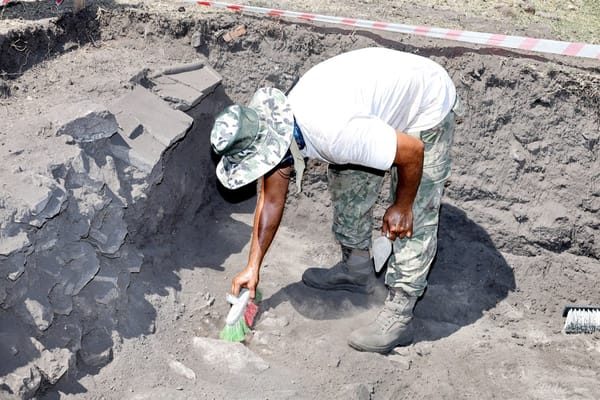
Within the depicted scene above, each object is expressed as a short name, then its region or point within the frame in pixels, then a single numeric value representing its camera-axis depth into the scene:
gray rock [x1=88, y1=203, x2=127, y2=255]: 3.95
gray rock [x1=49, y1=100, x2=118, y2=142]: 4.02
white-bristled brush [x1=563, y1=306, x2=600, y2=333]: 4.35
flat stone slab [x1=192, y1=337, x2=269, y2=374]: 3.84
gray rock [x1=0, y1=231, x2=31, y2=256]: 3.37
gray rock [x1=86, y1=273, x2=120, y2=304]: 3.88
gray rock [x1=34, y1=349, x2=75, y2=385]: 3.44
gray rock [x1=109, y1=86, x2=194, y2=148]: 4.39
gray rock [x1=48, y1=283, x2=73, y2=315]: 3.65
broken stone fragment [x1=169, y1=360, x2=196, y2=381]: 3.78
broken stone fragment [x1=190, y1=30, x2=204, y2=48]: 5.34
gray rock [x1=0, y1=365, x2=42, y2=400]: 3.25
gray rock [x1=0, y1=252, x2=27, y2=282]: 3.39
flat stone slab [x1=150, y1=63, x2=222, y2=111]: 4.81
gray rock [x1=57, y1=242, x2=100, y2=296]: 3.74
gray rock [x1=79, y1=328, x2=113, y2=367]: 3.72
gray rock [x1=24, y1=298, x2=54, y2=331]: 3.49
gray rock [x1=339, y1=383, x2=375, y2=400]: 3.65
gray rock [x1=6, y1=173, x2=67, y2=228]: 3.49
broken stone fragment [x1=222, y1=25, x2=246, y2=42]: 5.32
